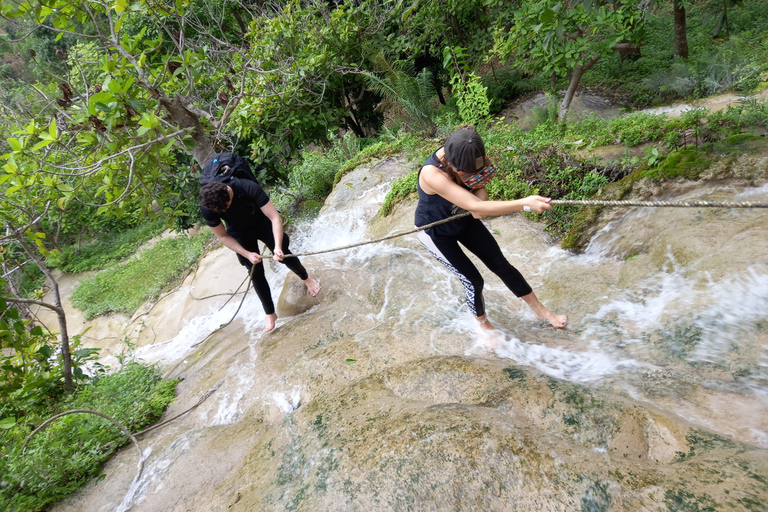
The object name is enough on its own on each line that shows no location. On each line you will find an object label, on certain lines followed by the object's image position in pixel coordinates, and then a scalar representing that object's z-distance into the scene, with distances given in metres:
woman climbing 2.26
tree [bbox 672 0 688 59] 7.90
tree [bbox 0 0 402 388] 3.10
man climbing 3.34
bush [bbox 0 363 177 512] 2.85
